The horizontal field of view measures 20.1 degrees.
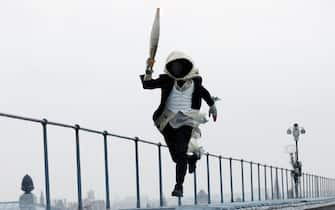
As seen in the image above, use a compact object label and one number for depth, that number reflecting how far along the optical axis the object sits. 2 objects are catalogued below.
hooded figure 14.70
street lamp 42.17
